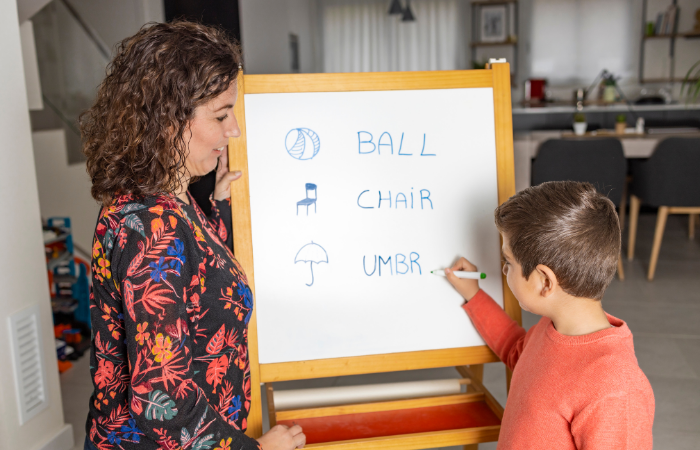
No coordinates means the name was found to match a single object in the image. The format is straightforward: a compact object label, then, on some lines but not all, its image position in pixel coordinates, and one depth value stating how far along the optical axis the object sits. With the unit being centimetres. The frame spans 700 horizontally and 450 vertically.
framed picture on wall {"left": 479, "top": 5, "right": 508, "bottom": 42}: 675
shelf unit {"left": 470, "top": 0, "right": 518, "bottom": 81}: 669
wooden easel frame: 113
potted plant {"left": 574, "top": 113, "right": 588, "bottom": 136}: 419
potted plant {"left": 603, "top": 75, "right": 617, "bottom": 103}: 525
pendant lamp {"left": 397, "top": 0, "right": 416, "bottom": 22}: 609
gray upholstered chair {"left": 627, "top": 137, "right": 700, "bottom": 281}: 328
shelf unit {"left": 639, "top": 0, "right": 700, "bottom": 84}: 629
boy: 85
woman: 73
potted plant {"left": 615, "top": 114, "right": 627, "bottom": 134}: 430
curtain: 692
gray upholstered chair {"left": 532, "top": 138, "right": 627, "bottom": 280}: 329
